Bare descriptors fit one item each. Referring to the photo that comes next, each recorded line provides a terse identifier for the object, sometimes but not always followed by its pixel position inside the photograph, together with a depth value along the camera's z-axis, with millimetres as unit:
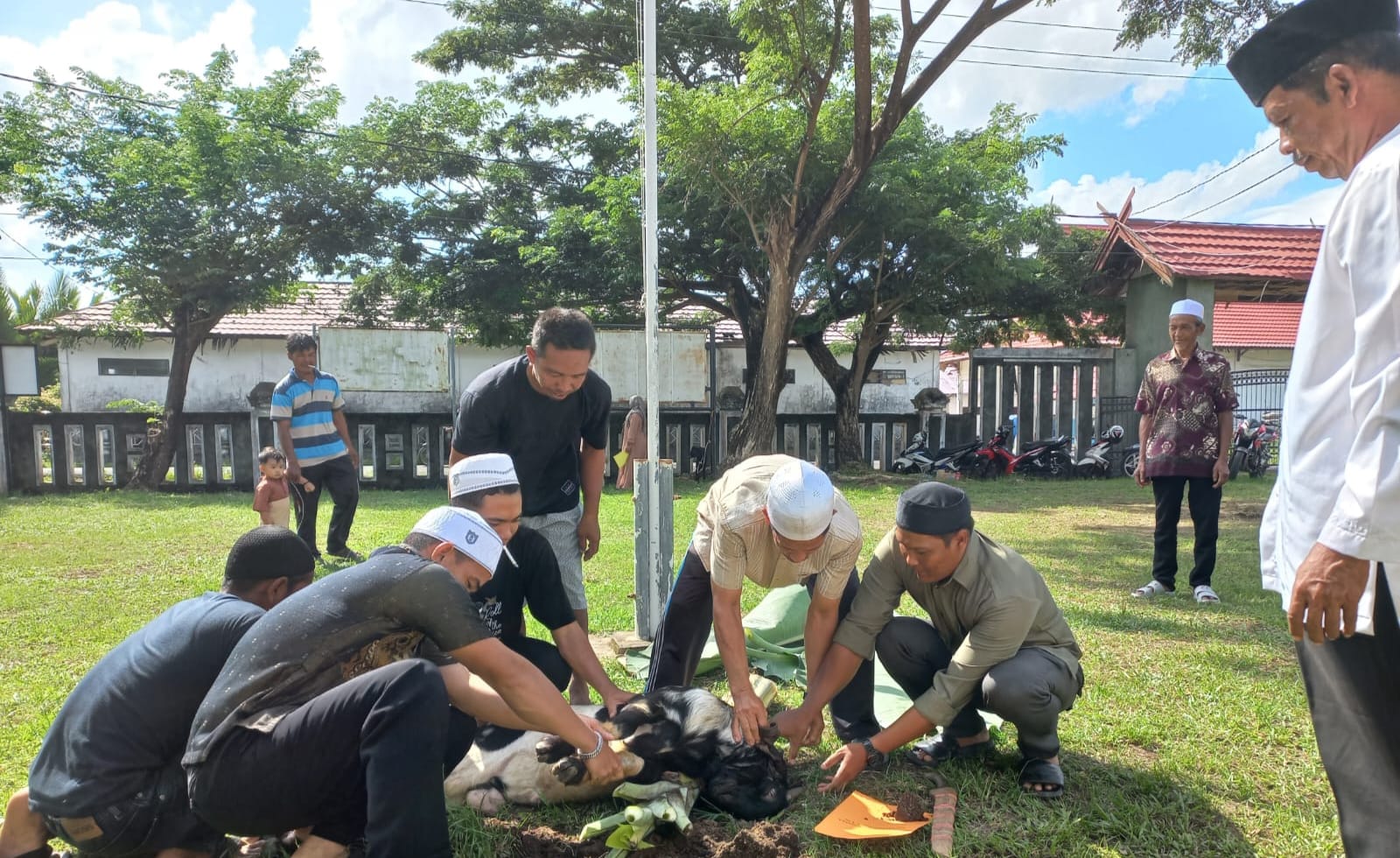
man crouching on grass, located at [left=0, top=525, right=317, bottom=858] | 2393
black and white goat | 3098
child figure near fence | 6688
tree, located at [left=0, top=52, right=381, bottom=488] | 13469
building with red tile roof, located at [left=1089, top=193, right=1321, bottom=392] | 13992
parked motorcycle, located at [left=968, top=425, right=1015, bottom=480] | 15164
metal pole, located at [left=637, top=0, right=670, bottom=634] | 4746
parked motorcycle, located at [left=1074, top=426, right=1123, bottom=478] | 14883
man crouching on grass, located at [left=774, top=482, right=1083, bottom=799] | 3111
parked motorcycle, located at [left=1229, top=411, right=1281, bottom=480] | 14180
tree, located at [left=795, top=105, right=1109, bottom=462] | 13758
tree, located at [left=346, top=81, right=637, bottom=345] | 15734
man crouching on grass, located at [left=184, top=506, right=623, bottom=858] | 2232
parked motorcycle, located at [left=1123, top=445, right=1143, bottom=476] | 14710
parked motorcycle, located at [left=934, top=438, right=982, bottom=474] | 15234
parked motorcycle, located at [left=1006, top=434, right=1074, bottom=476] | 15062
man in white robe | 1825
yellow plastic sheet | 2799
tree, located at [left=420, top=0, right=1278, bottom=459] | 9586
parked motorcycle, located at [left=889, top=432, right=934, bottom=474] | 15516
